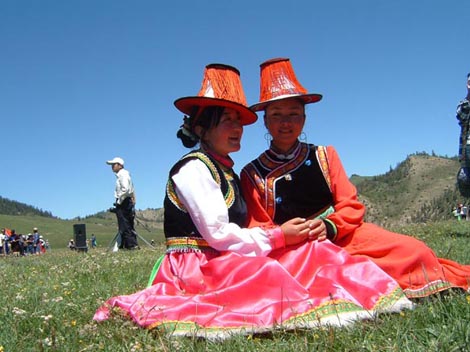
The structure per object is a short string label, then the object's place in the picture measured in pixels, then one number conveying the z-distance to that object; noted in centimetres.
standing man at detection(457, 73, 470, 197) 766
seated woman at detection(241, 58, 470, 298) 389
